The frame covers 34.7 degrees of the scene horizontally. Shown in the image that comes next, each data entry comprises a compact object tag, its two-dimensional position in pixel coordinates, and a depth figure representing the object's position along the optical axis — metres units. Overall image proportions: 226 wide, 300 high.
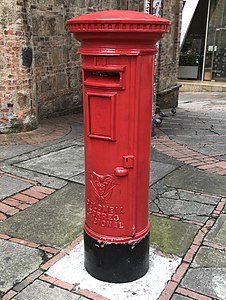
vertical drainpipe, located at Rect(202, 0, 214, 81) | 17.53
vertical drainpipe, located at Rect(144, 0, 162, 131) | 5.82
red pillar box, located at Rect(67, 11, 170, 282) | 2.17
